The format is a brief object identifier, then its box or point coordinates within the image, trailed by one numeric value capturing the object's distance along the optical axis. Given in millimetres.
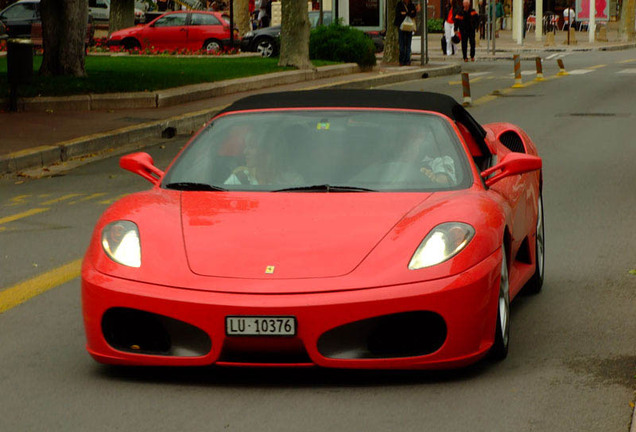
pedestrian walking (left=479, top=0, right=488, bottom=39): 64562
